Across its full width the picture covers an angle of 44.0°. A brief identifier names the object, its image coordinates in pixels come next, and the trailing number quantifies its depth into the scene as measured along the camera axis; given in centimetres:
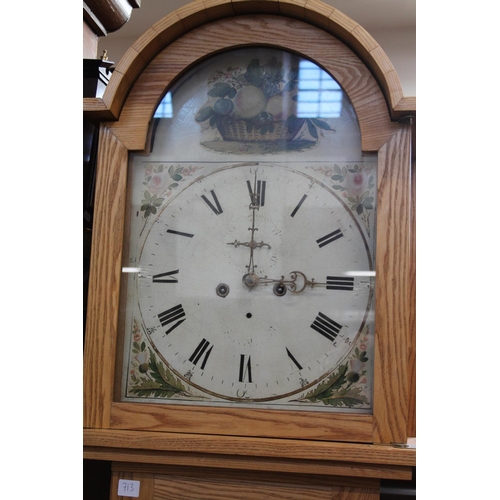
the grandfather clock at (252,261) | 95
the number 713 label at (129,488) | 97
